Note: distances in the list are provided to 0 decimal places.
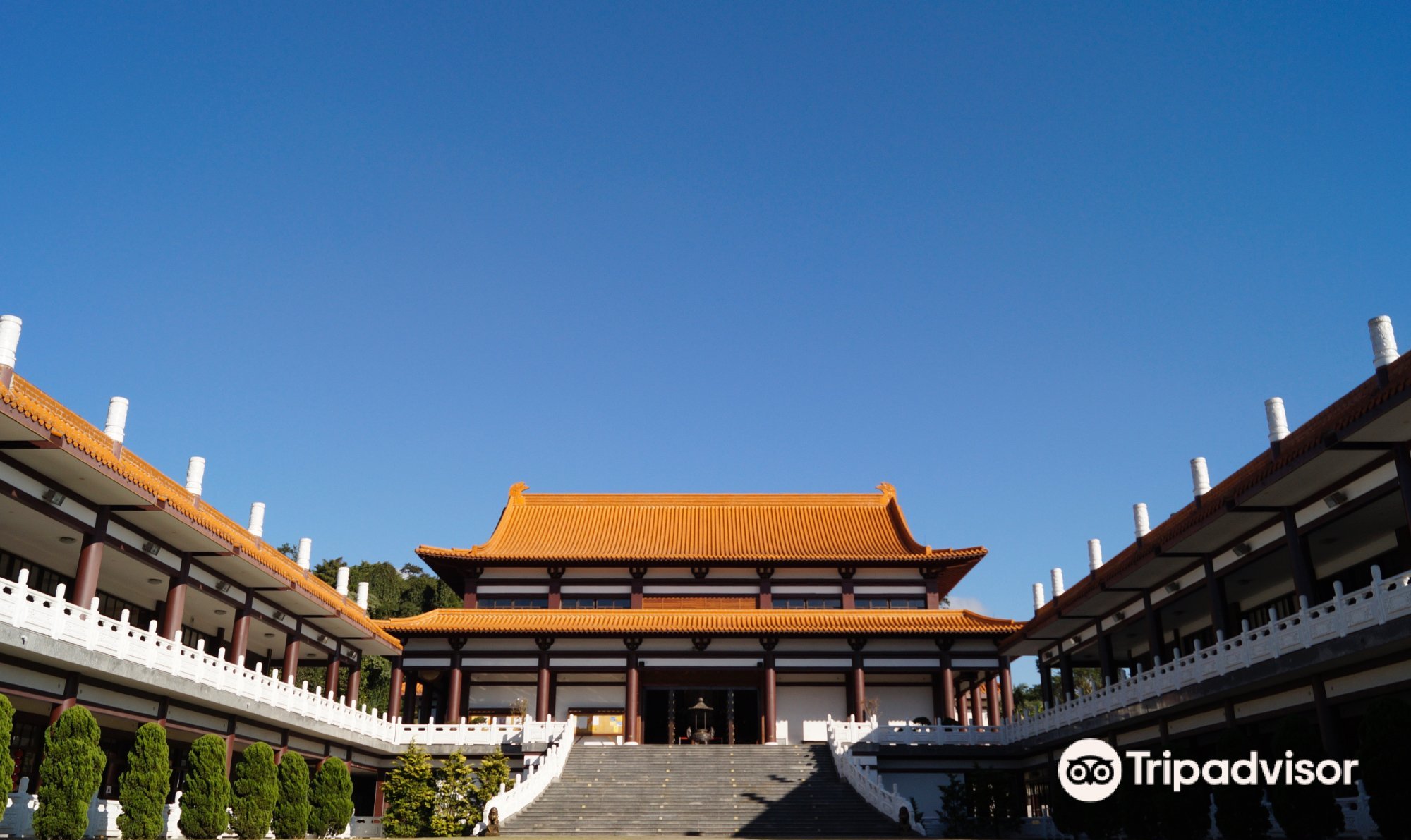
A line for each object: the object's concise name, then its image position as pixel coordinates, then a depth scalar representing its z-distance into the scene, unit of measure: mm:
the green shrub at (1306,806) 17375
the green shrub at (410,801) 26406
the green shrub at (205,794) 20969
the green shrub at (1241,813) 18906
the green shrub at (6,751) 15703
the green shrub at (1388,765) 15055
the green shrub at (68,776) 17047
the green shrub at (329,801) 26219
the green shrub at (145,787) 19094
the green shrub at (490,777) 26938
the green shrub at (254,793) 22953
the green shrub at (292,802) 24688
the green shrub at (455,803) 25953
